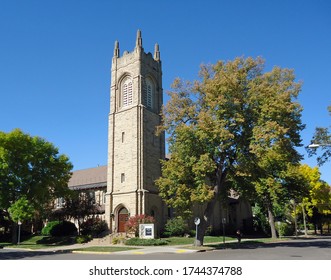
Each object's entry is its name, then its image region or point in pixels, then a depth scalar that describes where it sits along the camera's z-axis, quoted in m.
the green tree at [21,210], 30.27
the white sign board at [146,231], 29.92
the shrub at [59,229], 38.81
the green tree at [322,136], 26.97
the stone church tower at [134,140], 36.16
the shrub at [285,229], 49.56
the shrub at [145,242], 28.44
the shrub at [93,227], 36.47
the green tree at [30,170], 31.83
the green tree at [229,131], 23.34
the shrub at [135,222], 32.44
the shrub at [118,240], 31.45
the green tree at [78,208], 38.41
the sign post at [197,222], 25.01
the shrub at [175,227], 35.28
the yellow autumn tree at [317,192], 51.50
